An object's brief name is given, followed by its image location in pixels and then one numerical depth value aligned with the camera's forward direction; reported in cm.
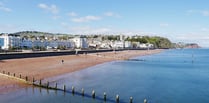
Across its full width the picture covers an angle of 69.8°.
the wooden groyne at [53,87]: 1847
